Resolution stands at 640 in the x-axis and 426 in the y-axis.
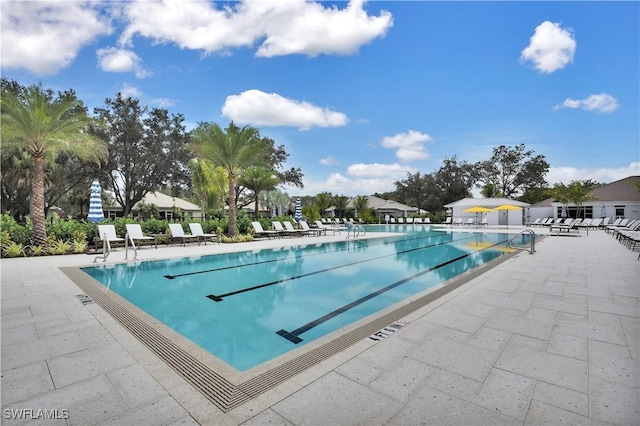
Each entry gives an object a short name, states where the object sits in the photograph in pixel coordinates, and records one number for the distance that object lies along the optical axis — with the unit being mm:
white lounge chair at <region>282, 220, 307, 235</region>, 18802
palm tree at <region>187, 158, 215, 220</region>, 22844
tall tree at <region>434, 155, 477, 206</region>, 47562
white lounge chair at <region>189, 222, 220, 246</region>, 14278
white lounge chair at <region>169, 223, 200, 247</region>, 13713
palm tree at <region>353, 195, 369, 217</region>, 41559
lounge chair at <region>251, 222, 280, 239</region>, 17239
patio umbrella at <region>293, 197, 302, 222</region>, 23141
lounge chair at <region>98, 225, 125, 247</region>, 10942
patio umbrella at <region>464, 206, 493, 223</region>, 27266
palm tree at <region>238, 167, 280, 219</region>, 22297
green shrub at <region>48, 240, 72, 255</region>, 10506
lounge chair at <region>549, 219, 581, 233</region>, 23330
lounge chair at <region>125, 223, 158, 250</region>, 11674
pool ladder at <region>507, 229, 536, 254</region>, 11290
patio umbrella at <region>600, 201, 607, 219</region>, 29169
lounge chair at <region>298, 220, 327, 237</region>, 19938
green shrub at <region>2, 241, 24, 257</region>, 9797
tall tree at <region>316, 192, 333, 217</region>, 41406
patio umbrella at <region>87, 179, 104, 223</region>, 12203
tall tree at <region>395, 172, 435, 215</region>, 49625
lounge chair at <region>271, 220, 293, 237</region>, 18425
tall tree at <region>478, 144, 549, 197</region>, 48781
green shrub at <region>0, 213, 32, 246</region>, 10617
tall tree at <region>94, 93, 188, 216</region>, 26781
